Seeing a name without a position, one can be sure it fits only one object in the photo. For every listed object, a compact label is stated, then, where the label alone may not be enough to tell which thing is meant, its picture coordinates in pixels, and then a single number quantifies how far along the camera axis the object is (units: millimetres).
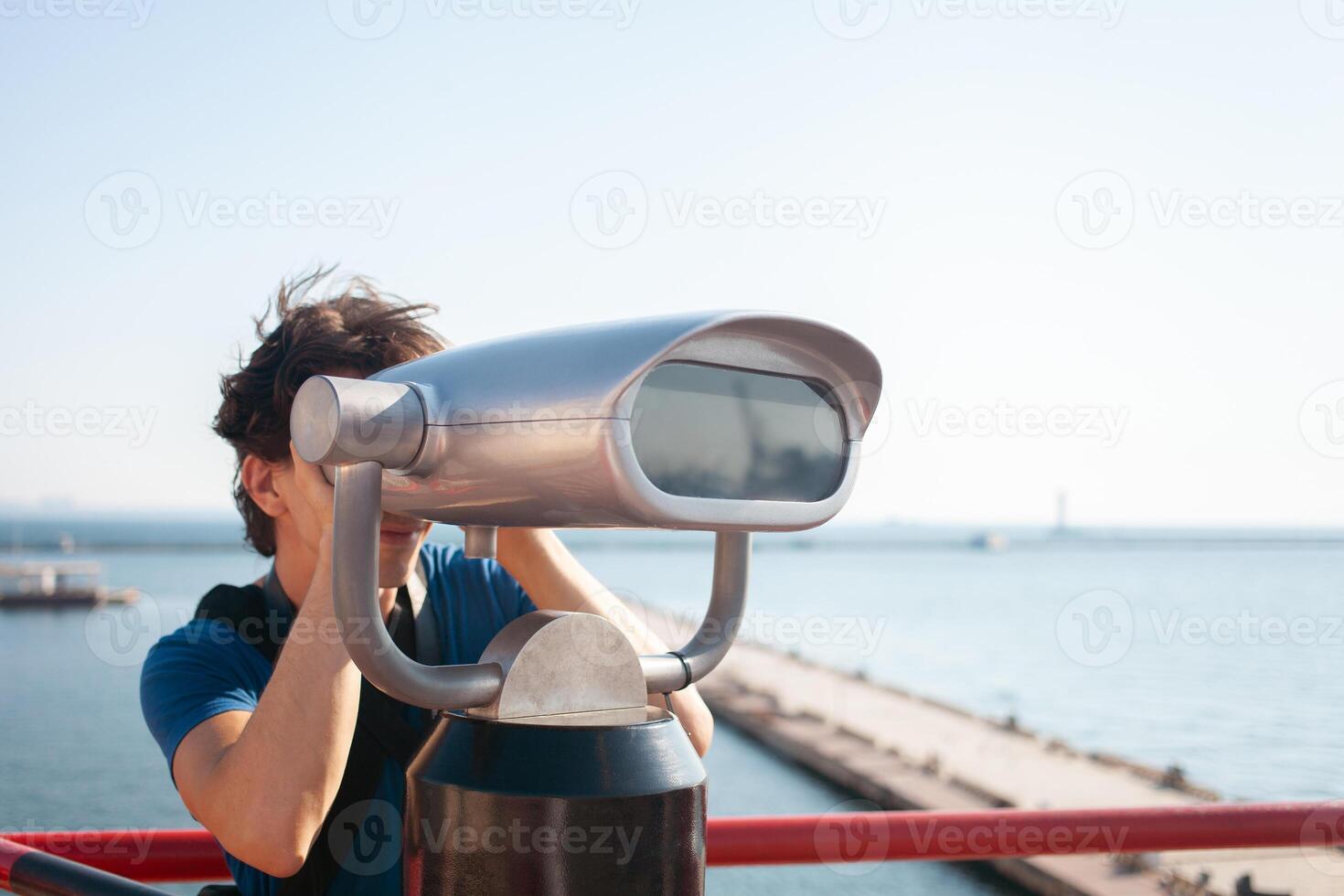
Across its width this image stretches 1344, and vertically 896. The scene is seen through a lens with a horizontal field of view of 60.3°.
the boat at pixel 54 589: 49675
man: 946
